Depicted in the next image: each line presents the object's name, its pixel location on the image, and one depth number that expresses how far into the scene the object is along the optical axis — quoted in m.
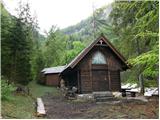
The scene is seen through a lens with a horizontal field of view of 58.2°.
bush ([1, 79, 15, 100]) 6.14
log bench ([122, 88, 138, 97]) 10.89
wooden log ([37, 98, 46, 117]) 5.20
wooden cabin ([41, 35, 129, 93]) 10.20
